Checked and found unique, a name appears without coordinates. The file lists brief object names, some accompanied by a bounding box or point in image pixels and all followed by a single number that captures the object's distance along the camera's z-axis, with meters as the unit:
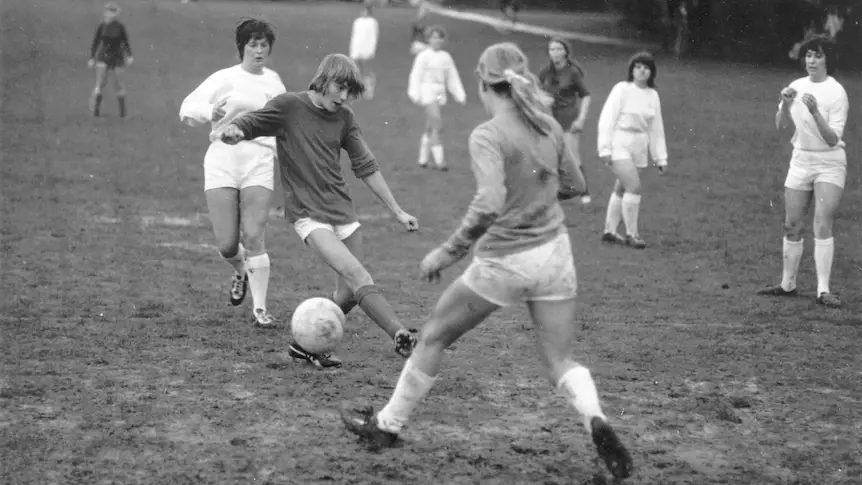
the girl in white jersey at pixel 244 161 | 16.30
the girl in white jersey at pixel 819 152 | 19.36
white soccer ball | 14.36
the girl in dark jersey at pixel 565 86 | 30.89
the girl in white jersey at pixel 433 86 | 36.81
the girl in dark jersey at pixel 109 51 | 45.47
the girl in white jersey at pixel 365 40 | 56.69
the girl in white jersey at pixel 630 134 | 25.67
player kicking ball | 14.01
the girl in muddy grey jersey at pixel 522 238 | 10.60
